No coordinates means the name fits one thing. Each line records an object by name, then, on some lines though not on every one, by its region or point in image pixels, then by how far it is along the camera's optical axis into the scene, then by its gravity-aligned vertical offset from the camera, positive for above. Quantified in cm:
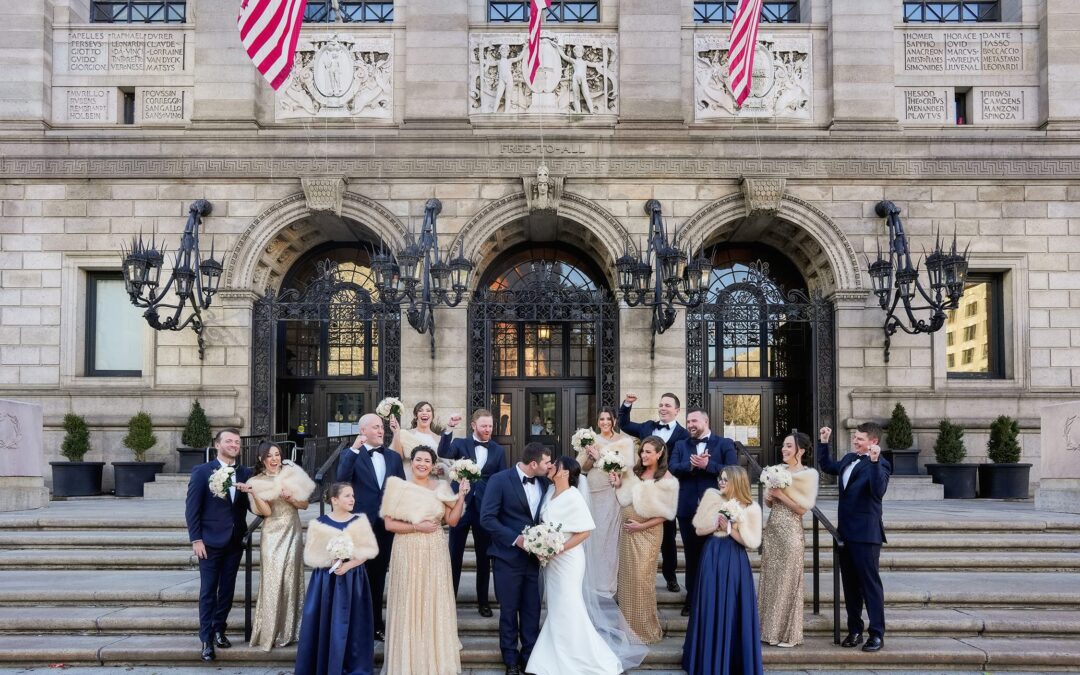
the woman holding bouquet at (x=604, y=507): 929 -160
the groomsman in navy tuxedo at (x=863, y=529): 797 -153
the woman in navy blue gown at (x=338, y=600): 702 -197
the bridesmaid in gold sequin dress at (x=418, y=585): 718 -187
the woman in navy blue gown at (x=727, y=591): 720 -193
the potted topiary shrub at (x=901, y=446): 1608 -147
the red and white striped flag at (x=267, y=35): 1394 +549
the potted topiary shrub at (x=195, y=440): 1609 -142
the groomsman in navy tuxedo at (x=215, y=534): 795 -159
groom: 752 -168
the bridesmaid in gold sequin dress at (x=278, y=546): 790 -170
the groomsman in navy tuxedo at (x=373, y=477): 817 -108
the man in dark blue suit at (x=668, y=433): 943 -75
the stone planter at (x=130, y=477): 1606 -214
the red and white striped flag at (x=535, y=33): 1480 +592
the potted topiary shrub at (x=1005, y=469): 1588 -186
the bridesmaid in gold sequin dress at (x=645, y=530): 817 -159
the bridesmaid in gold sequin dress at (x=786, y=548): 813 -174
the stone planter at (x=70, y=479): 1617 -218
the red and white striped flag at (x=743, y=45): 1504 +584
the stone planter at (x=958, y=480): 1591 -208
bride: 728 -208
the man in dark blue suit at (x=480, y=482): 900 -127
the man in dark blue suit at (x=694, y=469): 876 -105
